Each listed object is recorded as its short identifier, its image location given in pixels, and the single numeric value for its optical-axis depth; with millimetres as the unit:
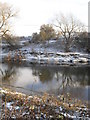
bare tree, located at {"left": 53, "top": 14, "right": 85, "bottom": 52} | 29922
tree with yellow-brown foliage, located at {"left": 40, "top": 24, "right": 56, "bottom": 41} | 30172
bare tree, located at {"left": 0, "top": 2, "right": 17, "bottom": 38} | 24859
